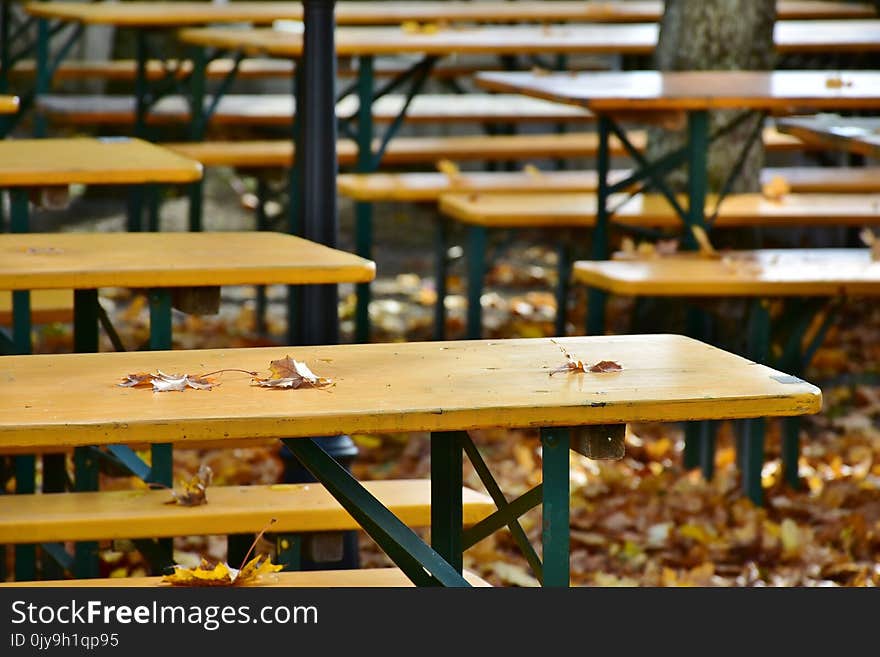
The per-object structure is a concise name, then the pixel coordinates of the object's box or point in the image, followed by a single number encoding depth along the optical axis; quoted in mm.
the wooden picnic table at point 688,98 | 11102
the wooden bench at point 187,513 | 6793
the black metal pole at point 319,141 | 7773
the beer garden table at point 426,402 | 4941
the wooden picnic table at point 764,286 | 10352
